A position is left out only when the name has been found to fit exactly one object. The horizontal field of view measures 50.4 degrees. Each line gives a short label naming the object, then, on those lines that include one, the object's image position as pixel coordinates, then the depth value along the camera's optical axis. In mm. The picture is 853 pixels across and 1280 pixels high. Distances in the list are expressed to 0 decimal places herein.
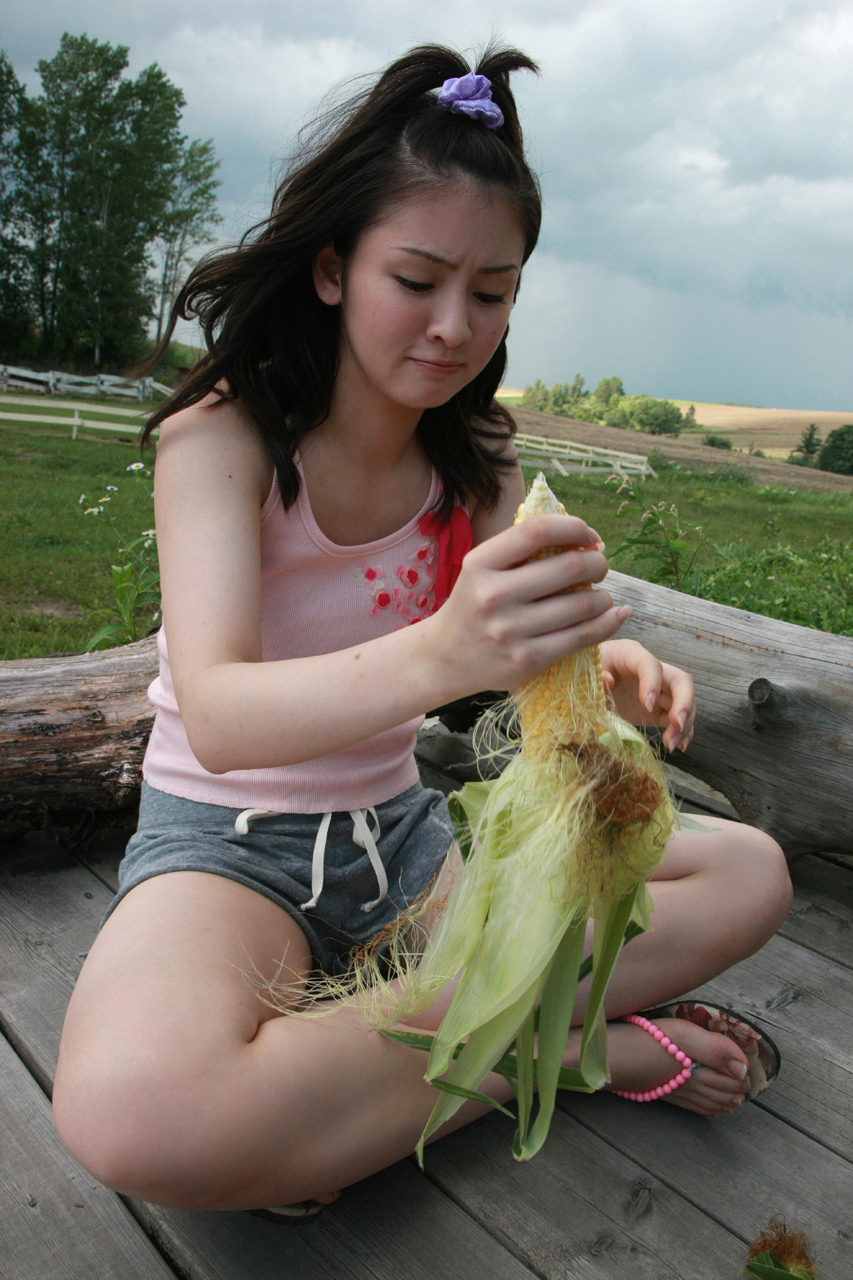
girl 1115
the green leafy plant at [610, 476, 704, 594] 3150
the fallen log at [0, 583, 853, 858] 2115
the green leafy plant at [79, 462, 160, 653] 2896
